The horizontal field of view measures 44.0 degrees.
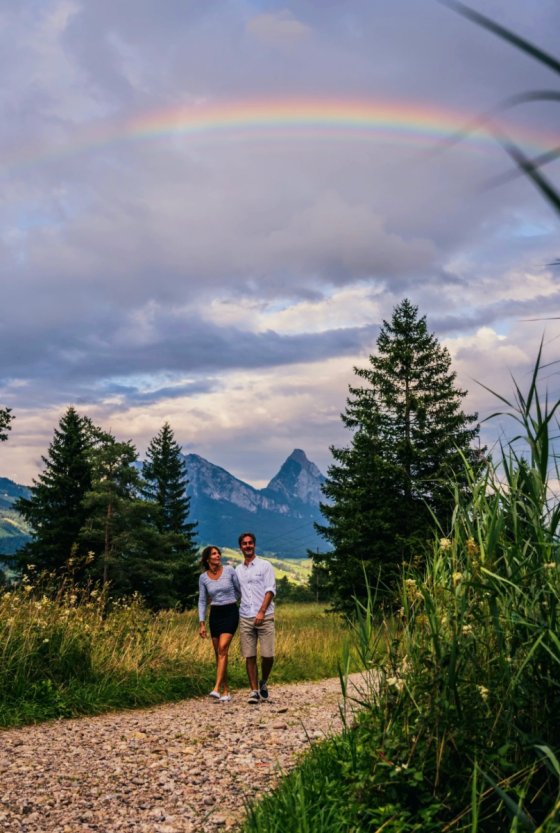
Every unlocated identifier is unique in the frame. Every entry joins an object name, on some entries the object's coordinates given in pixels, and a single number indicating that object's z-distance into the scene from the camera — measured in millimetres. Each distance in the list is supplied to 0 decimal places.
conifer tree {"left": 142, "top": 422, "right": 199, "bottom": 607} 50134
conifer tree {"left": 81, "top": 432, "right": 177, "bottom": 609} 37188
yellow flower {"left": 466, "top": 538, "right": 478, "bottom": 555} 4047
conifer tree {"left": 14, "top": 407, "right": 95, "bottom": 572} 41000
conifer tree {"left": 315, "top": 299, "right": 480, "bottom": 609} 25891
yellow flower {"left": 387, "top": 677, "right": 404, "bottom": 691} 3908
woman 9742
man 9805
